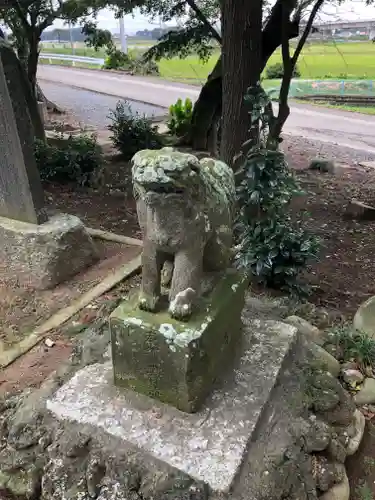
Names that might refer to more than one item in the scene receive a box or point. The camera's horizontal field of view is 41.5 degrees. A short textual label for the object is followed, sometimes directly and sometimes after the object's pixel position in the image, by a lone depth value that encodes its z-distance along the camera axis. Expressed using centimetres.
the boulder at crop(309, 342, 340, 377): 306
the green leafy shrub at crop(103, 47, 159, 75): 2282
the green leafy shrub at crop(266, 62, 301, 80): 1733
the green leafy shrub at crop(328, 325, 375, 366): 333
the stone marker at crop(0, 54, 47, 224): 419
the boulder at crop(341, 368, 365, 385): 319
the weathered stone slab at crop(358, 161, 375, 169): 933
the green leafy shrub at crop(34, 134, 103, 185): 723
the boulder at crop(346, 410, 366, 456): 274
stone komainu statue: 200
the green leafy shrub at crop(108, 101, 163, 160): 856
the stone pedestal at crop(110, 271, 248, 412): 227
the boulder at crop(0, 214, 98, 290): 440
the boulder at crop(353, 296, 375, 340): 371
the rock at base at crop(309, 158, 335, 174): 869
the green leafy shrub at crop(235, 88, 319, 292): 386
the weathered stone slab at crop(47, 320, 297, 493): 218
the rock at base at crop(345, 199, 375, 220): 650
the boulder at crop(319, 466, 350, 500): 242
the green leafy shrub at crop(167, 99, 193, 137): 1003
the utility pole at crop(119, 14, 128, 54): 2310
